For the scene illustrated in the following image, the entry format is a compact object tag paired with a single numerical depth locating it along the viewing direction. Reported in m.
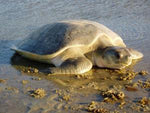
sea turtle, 3.75
